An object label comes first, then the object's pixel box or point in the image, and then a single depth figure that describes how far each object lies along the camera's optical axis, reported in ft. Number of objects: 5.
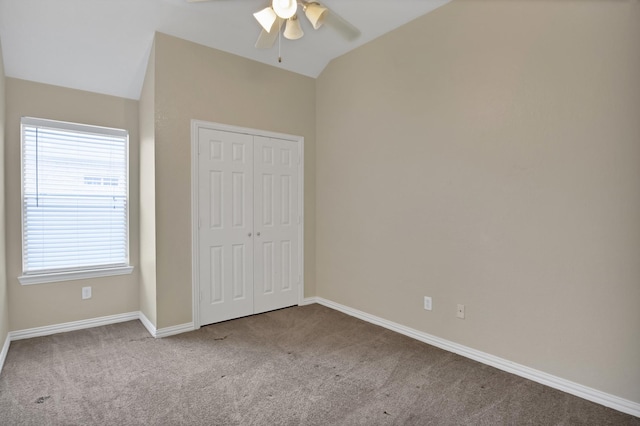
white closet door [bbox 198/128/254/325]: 11.29
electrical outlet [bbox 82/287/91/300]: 11.31
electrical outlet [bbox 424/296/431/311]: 10.00
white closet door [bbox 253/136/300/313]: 12.52
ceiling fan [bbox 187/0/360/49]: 6.90
